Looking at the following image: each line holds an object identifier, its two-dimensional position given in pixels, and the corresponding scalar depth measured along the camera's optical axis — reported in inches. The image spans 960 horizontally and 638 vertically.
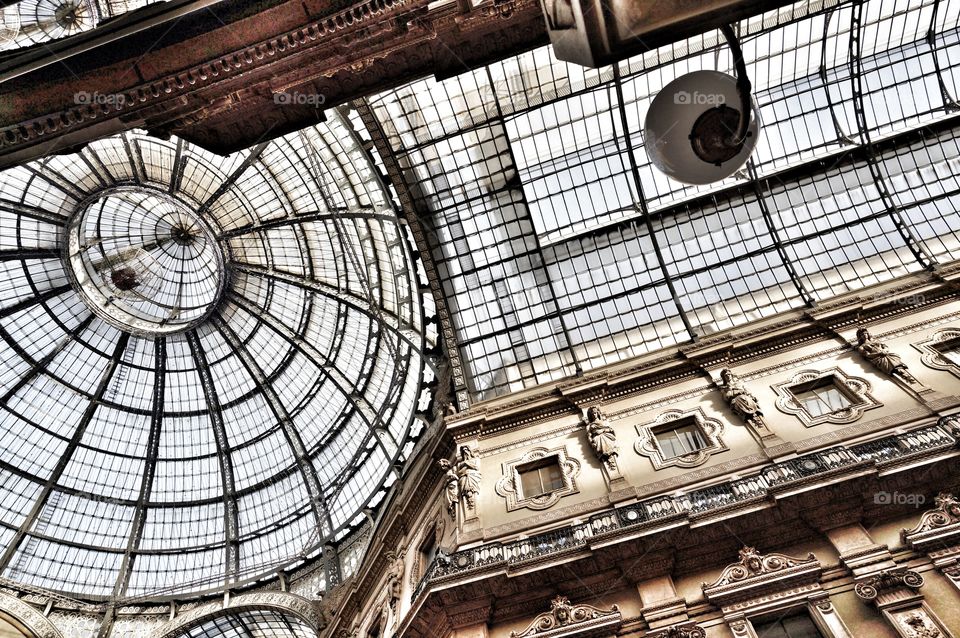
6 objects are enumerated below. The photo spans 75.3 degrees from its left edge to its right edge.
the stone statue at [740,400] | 623.5
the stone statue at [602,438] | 644.1
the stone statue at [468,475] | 652.7
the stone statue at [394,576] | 705.5
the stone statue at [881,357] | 625.3
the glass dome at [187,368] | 954.7
